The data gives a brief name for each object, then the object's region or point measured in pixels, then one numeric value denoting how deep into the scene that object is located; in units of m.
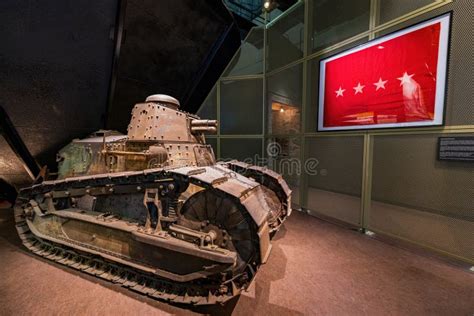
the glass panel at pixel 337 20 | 4.28
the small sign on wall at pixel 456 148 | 3.03
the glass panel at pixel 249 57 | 6.73
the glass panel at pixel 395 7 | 3.50
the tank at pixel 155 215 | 2.25
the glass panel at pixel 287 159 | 5.70
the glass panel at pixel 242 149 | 6.79
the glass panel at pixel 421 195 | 3.16
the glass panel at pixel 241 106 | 6.75
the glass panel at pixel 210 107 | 7.43
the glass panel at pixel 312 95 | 5.20
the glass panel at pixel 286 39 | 5.57
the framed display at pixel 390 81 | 3.33
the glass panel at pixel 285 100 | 5.66
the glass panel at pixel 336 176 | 4.49
